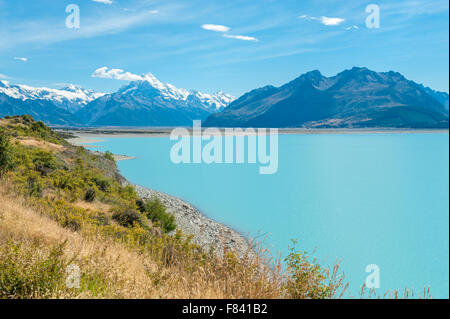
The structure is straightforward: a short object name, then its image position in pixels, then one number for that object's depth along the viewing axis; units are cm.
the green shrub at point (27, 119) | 4824
